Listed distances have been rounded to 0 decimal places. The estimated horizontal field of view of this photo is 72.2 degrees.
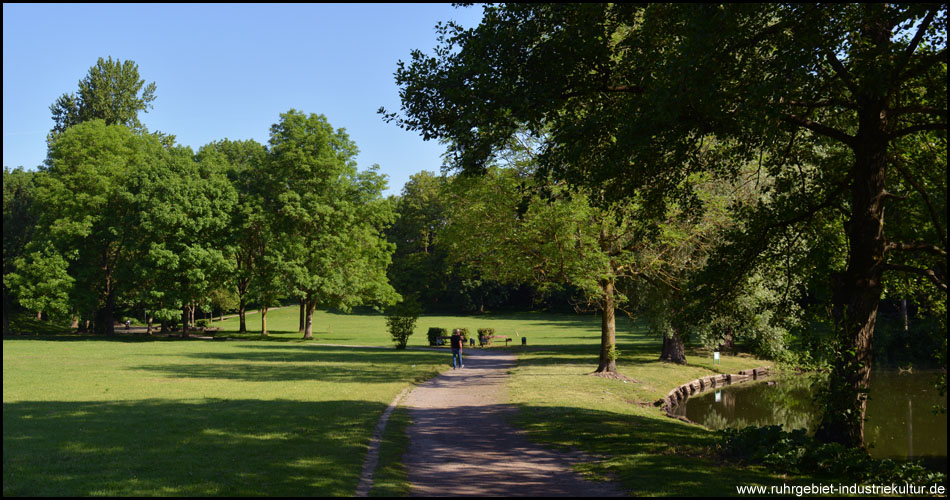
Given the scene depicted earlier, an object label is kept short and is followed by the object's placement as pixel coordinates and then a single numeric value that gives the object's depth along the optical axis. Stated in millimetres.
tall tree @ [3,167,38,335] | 57656
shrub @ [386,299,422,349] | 38031
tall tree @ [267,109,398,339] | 45062
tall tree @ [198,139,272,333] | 47312
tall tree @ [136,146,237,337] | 43562
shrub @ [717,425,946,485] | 9617
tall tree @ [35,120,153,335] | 44938
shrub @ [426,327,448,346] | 43281
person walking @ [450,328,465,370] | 27833
